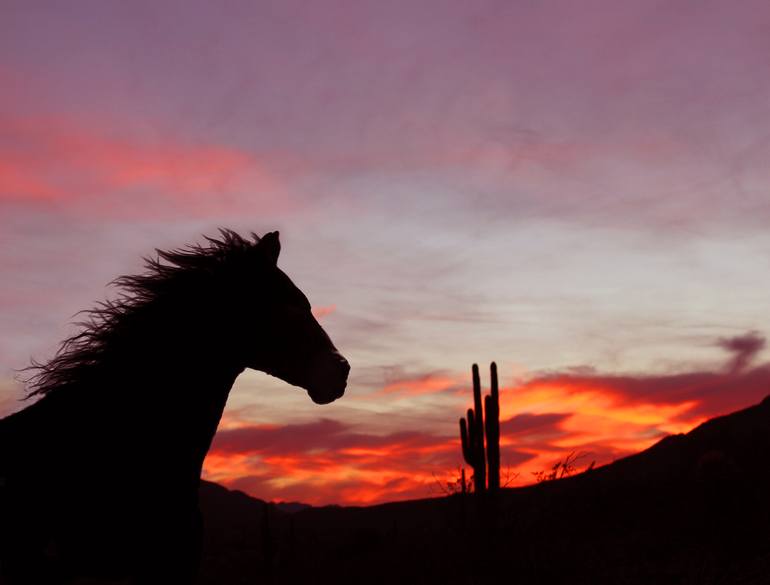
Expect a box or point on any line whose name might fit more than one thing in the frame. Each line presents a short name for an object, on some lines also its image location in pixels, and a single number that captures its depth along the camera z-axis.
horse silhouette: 5.21
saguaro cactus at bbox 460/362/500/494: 20.33
